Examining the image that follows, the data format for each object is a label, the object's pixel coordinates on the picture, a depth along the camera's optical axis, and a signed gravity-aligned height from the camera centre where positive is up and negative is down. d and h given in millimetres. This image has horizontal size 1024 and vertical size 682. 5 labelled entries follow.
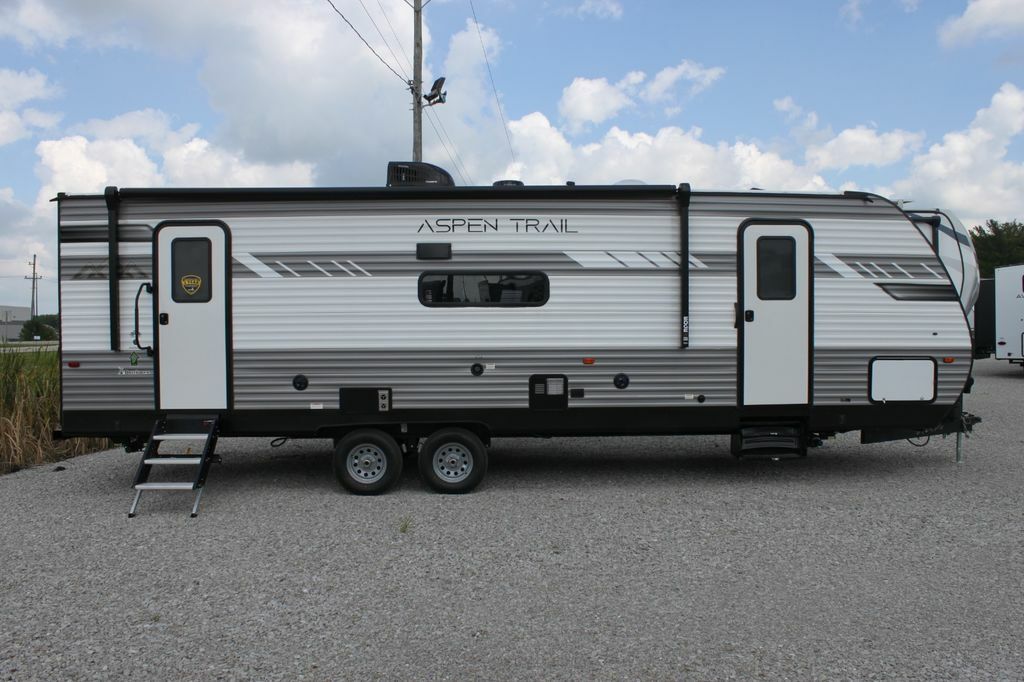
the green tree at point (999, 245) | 42125 +5490
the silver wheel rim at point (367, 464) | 7127 -1186
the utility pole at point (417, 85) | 14562 +4974
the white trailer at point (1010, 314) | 18266 +652
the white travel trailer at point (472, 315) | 6992 +225
